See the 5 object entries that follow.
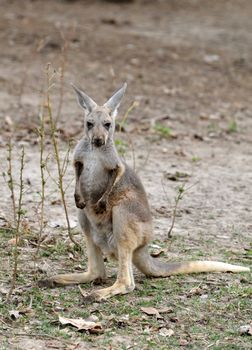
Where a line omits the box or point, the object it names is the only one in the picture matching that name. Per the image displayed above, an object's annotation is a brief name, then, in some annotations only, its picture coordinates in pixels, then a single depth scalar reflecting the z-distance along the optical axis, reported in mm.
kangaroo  10602
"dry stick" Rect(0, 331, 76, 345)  9234
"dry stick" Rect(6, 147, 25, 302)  9821
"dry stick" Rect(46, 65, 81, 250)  11162
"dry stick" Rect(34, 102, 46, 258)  10580
